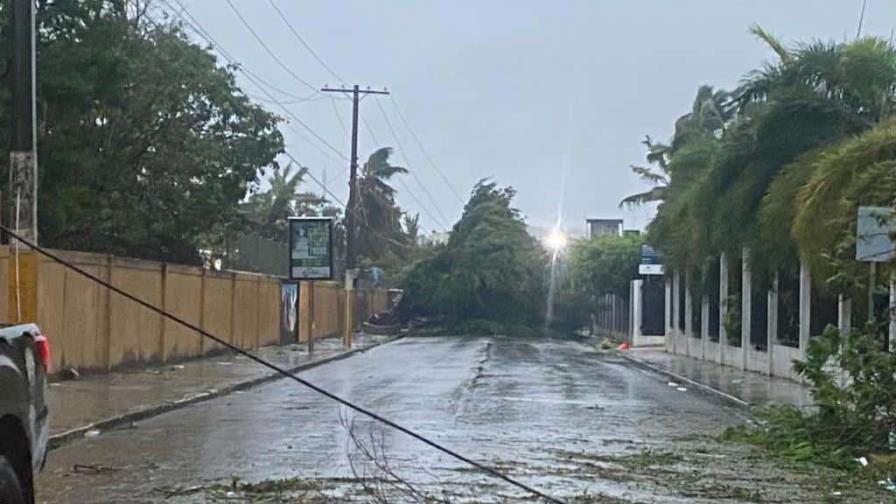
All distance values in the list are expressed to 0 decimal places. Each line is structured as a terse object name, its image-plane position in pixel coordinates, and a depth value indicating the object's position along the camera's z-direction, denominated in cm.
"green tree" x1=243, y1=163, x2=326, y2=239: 6816
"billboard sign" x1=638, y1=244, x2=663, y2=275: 4941
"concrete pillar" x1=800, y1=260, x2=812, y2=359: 2980
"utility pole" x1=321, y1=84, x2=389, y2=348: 5364
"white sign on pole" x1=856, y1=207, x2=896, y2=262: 1519
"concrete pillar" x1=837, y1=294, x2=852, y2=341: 2633
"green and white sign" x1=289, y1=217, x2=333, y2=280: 4141
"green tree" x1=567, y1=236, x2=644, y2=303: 6384
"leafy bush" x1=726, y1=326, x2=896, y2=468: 1471
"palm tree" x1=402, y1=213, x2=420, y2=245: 9941
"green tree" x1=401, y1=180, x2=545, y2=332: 6856
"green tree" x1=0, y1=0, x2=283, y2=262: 2633
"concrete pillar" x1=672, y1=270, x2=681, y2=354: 4872
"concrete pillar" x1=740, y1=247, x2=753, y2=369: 3519
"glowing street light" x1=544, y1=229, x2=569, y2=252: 7478
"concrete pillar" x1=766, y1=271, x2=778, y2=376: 3325
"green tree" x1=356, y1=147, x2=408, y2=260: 8631
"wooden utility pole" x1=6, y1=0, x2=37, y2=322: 1630
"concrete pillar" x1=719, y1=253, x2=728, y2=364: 3884
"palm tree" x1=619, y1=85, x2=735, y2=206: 5815
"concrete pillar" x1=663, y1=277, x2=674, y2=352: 5050
